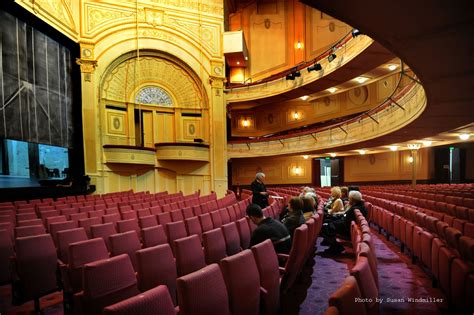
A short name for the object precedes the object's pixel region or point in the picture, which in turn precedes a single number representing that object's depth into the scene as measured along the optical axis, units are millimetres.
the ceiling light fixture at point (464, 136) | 9227
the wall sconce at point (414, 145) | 11086
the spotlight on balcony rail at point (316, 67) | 11570
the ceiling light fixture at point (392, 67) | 9977
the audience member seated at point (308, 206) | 4004
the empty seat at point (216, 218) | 4000
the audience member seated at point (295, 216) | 3346
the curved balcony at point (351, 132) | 6845
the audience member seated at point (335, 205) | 5090
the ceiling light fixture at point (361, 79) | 11591
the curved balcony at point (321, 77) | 8984
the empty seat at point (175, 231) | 3193
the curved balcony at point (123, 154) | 9570
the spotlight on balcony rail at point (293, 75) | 13089
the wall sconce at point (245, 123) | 17891
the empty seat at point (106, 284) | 1657
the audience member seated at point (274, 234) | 2680
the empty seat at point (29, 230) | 2935
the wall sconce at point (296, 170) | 16391
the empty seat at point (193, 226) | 3459
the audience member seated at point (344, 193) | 6159
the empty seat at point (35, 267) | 2441
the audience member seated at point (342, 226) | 3992
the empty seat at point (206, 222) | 3707
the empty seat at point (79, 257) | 2137
